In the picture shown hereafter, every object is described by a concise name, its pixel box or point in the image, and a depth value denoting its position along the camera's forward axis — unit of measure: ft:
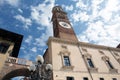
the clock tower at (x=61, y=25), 54.06
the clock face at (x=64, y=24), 60.70
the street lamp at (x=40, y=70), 19.04
